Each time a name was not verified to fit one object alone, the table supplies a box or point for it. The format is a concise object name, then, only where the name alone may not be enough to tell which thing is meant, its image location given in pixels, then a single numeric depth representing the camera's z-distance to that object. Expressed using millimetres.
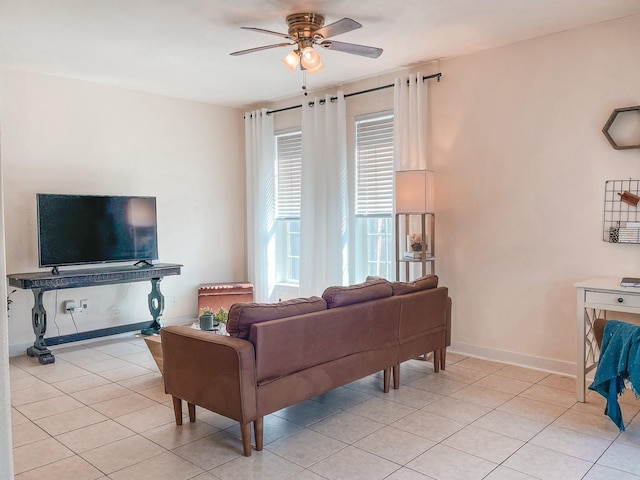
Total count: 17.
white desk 3262
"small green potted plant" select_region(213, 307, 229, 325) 4059
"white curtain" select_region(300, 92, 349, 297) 5484
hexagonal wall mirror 3672
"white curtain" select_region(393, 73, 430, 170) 4777
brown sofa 2721
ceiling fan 3414
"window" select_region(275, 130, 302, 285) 6246
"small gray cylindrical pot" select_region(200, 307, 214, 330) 3928
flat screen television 4766
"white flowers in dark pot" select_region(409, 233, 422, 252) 4688
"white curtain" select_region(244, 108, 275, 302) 6355
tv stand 4566
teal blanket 2830
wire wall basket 3676
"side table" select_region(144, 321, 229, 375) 3886
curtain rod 4758
